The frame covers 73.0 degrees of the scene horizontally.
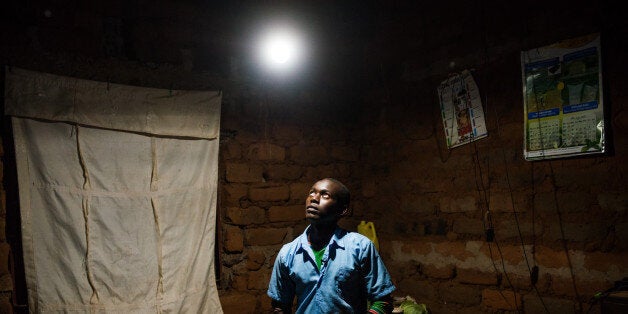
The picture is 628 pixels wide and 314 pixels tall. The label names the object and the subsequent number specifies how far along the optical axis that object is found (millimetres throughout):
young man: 2322
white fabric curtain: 2771
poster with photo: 3463
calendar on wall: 2777
